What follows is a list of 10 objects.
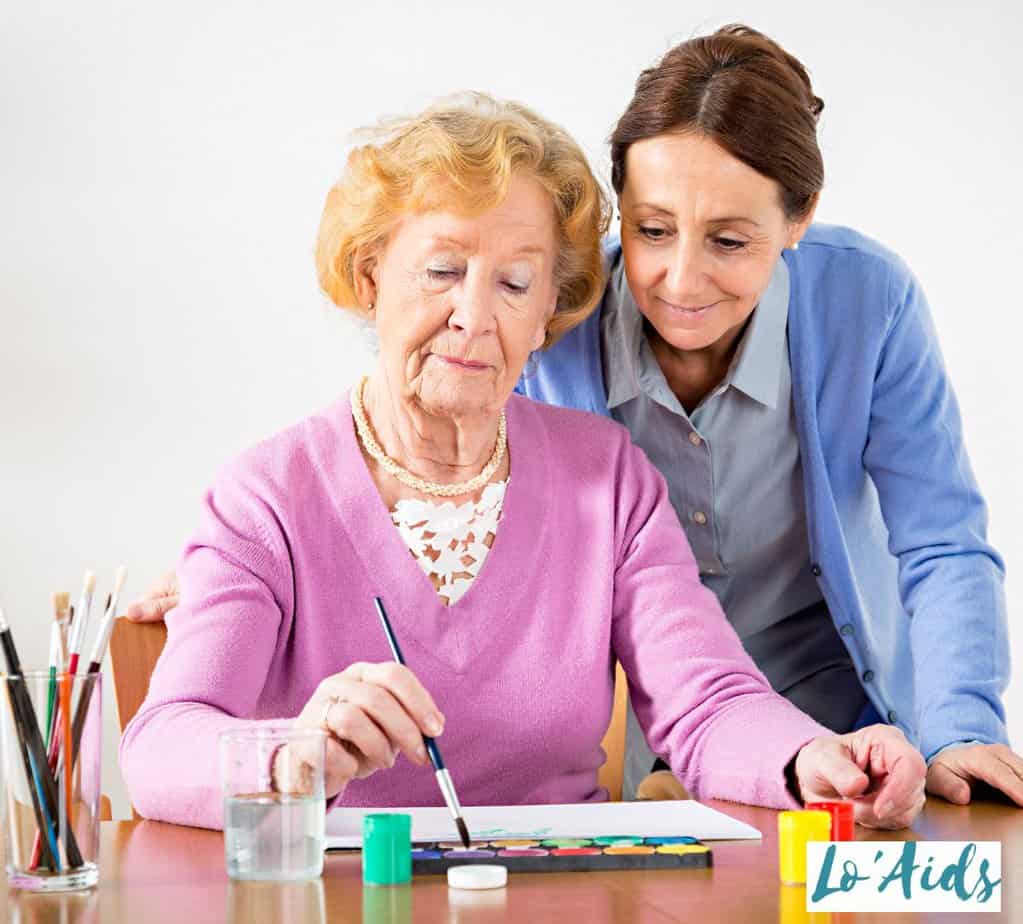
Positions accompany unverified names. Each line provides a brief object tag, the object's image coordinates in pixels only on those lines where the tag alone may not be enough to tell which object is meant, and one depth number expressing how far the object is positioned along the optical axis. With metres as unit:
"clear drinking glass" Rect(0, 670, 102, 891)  1.79
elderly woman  2.22
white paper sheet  1.94
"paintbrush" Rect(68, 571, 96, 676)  1.83
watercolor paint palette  1.84
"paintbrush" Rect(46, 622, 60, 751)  1.80
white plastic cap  1.79
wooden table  1.73
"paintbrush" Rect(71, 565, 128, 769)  1.80
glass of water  1.81
